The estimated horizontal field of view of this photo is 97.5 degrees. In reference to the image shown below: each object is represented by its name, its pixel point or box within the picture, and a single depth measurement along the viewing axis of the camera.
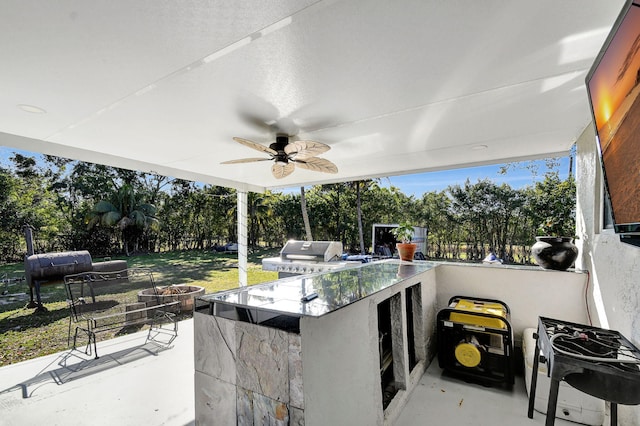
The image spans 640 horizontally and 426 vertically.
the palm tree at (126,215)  10.89
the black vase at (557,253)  2.40
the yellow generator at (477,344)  2.11
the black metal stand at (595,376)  1.04
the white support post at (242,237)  5.34
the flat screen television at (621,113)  0.93
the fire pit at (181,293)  4.46
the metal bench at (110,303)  3.04
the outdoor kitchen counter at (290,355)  1.14
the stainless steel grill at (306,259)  3.98
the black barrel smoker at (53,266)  4.79
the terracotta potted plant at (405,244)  3.19
